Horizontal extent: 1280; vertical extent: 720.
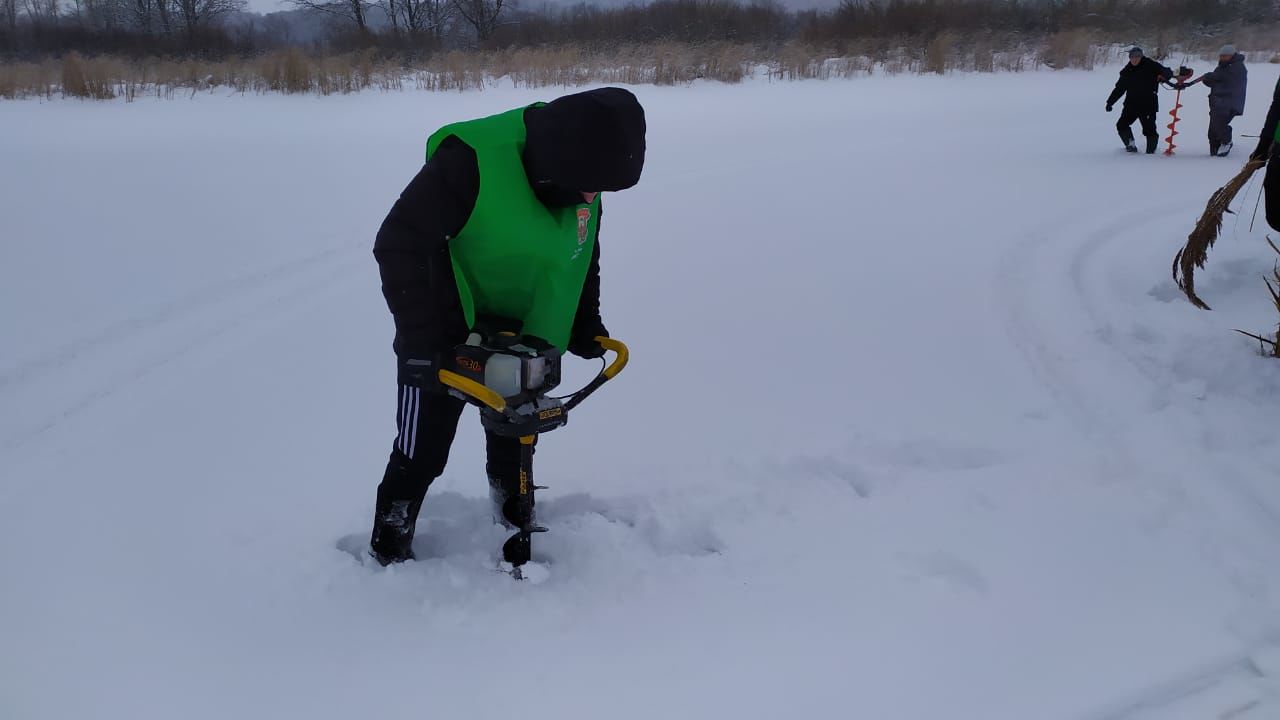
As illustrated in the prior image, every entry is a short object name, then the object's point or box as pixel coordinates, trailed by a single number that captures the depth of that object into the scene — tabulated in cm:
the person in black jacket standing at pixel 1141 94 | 855
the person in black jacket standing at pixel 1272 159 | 398
